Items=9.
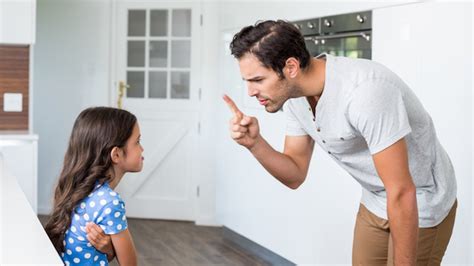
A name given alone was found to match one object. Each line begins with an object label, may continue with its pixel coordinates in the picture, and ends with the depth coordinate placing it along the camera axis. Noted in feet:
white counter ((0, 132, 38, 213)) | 15.98
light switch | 17.72
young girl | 7.38
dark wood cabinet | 17.72
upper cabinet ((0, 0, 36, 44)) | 16.55
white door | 20.26
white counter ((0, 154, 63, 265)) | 5.36
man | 6.65
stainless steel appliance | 12.32
